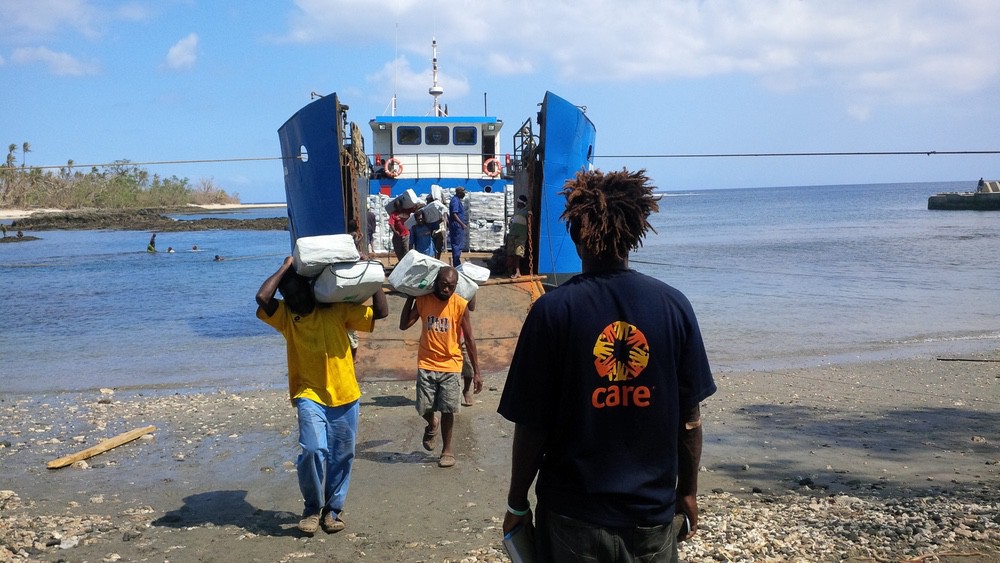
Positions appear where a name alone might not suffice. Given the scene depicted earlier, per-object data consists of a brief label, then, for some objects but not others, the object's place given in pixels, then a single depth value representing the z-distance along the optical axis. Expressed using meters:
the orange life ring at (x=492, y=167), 17.34
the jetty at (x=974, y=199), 58.58
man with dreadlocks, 2.42
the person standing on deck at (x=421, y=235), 12.88
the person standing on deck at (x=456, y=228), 13.32
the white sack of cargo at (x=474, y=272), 6.91
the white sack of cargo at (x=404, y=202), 13.60
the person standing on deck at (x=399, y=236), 13.37
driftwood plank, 6.52
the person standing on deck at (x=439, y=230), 12.94
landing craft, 12.41
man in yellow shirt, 4.61
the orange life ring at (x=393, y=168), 17.09
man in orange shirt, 6.16
